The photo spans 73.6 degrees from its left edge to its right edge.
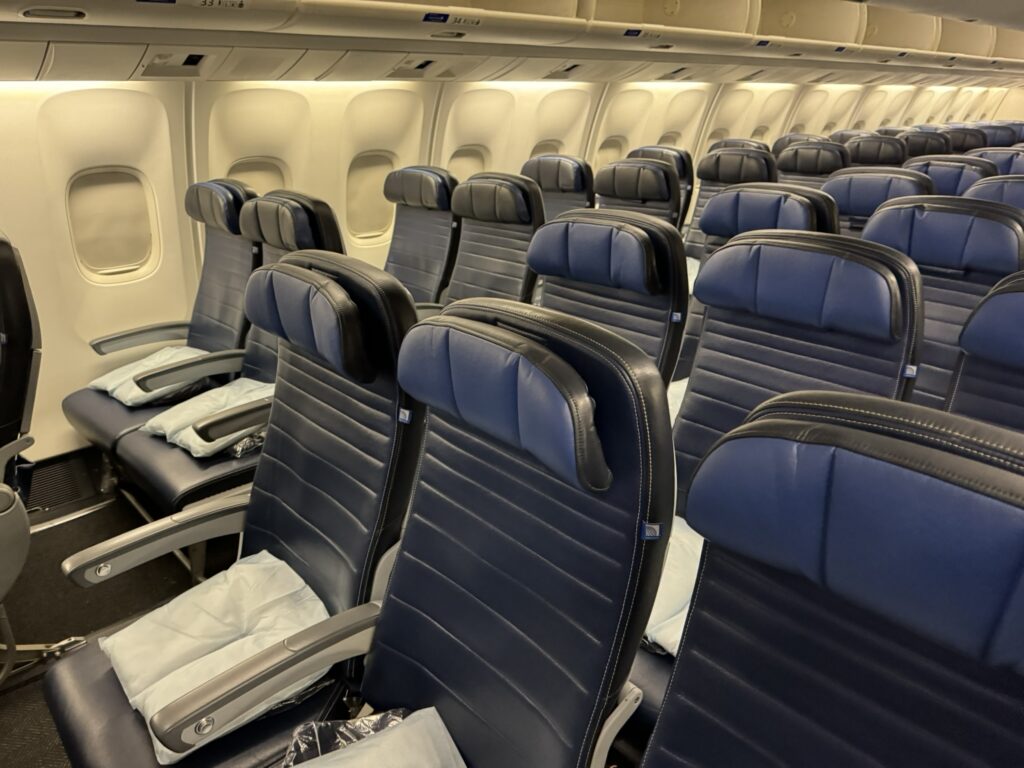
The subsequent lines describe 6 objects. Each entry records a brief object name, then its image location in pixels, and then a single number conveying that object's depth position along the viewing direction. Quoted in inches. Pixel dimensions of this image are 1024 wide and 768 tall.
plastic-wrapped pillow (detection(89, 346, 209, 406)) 122.0
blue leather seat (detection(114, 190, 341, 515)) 99.5
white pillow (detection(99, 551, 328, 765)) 58.5
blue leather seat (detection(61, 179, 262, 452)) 121.2
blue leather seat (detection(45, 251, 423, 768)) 57.8
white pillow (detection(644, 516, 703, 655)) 62.7
